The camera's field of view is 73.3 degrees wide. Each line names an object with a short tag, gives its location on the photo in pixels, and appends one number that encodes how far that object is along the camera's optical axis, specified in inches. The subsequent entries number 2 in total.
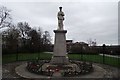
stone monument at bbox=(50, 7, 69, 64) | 310.1
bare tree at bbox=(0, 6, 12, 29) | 491.4
